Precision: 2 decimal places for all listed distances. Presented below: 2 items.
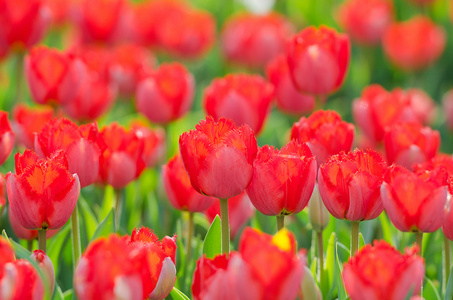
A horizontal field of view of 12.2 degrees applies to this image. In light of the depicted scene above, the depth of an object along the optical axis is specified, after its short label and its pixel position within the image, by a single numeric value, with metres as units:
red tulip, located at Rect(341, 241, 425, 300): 1.50
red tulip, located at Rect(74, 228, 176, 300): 1.46
